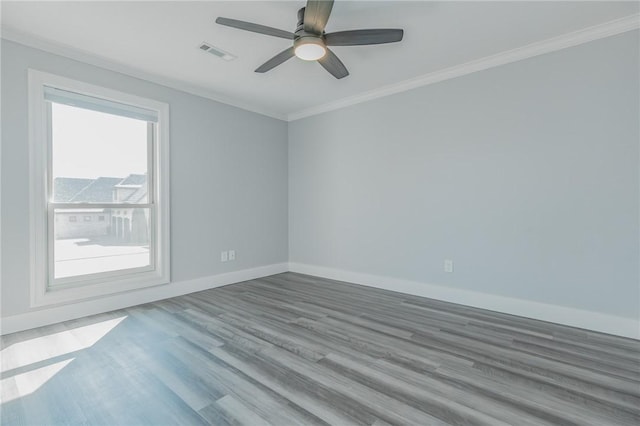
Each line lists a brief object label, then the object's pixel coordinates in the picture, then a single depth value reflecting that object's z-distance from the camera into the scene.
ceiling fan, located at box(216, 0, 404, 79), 1.98
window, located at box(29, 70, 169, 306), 2.70
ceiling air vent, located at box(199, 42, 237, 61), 2.76
